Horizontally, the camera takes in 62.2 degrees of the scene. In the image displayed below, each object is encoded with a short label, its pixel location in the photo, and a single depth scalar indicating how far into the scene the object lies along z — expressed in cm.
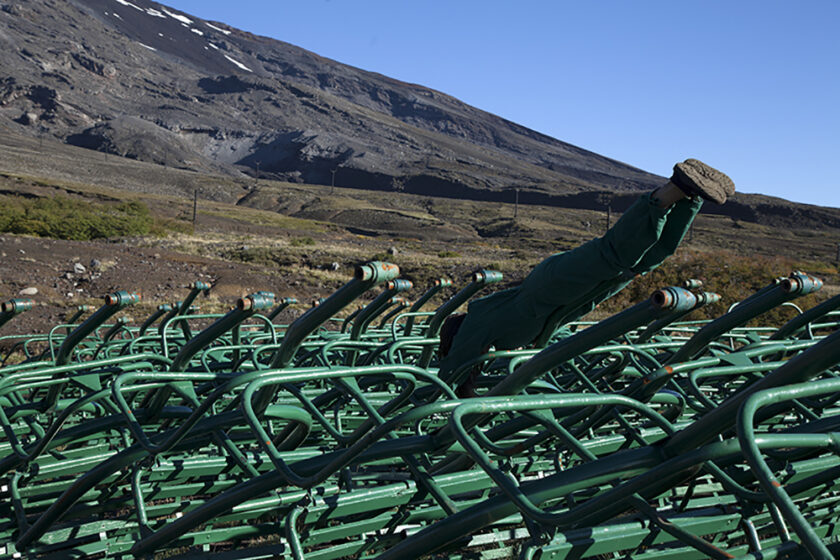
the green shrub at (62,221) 2758
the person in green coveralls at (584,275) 286
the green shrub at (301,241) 3460
